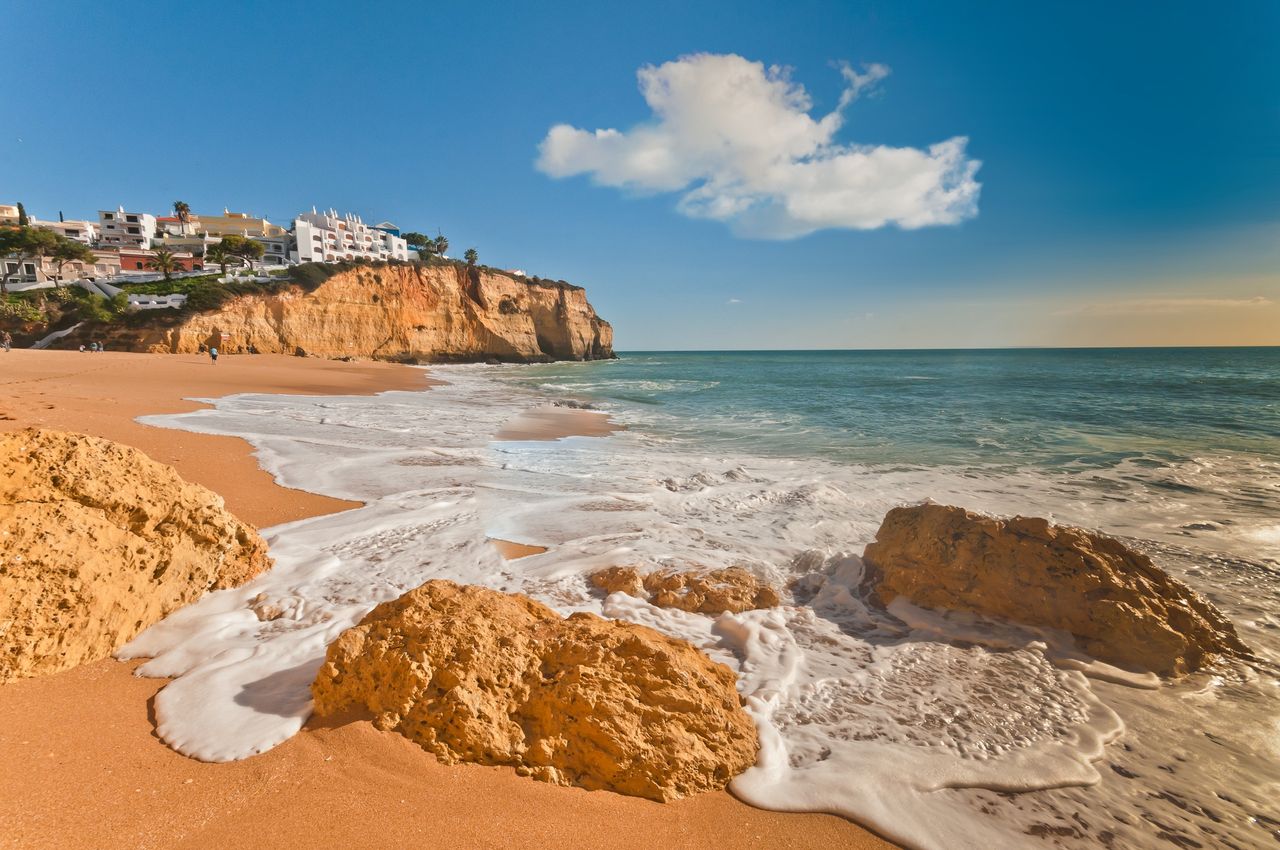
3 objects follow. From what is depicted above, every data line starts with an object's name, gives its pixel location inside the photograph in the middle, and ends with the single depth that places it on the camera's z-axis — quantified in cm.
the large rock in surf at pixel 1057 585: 394
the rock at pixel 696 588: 452
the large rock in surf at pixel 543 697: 255
